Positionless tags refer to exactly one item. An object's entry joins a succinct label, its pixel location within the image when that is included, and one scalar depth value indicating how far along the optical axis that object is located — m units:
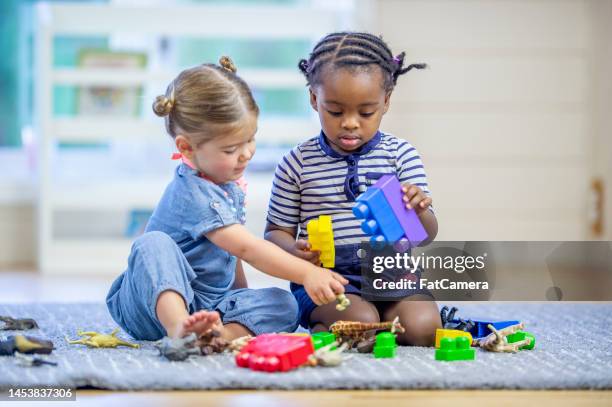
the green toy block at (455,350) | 3.44
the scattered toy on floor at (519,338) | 3.59
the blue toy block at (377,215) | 3.46
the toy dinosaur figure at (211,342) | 3.47
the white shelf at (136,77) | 5.54
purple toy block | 3.49
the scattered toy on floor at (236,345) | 3.50
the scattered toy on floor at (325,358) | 3.36
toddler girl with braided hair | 3.64
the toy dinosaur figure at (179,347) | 3.40
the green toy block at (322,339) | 3.46
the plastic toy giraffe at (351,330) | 3.54
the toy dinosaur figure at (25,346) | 3.42
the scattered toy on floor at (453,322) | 3.68
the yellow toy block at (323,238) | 3.56
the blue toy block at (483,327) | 3.64
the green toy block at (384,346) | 3.47
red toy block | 3.32
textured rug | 3.25
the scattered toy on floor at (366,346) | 3.52
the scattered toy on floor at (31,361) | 3.35
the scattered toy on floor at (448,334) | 3.56
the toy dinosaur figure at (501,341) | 3.55
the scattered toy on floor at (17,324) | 3.74
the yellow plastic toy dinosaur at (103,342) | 3.55
